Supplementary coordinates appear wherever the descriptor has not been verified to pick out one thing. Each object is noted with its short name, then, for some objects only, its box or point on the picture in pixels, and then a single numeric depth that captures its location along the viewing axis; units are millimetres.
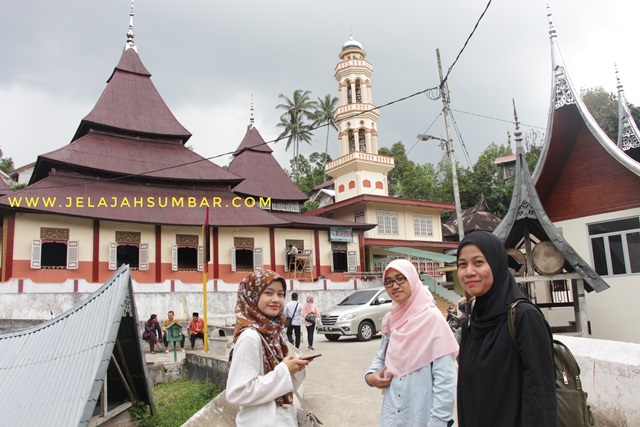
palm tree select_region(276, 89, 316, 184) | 47594
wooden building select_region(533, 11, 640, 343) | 10344
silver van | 13258
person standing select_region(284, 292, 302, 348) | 11312
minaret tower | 29719
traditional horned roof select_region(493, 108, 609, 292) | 8750
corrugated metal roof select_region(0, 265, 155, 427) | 5406
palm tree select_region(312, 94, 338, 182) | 48678
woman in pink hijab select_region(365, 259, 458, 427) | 2744
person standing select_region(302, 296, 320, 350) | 11922
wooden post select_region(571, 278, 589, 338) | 8805
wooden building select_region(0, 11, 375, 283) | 18484
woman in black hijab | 2068
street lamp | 16000
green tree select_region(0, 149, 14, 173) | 49875
